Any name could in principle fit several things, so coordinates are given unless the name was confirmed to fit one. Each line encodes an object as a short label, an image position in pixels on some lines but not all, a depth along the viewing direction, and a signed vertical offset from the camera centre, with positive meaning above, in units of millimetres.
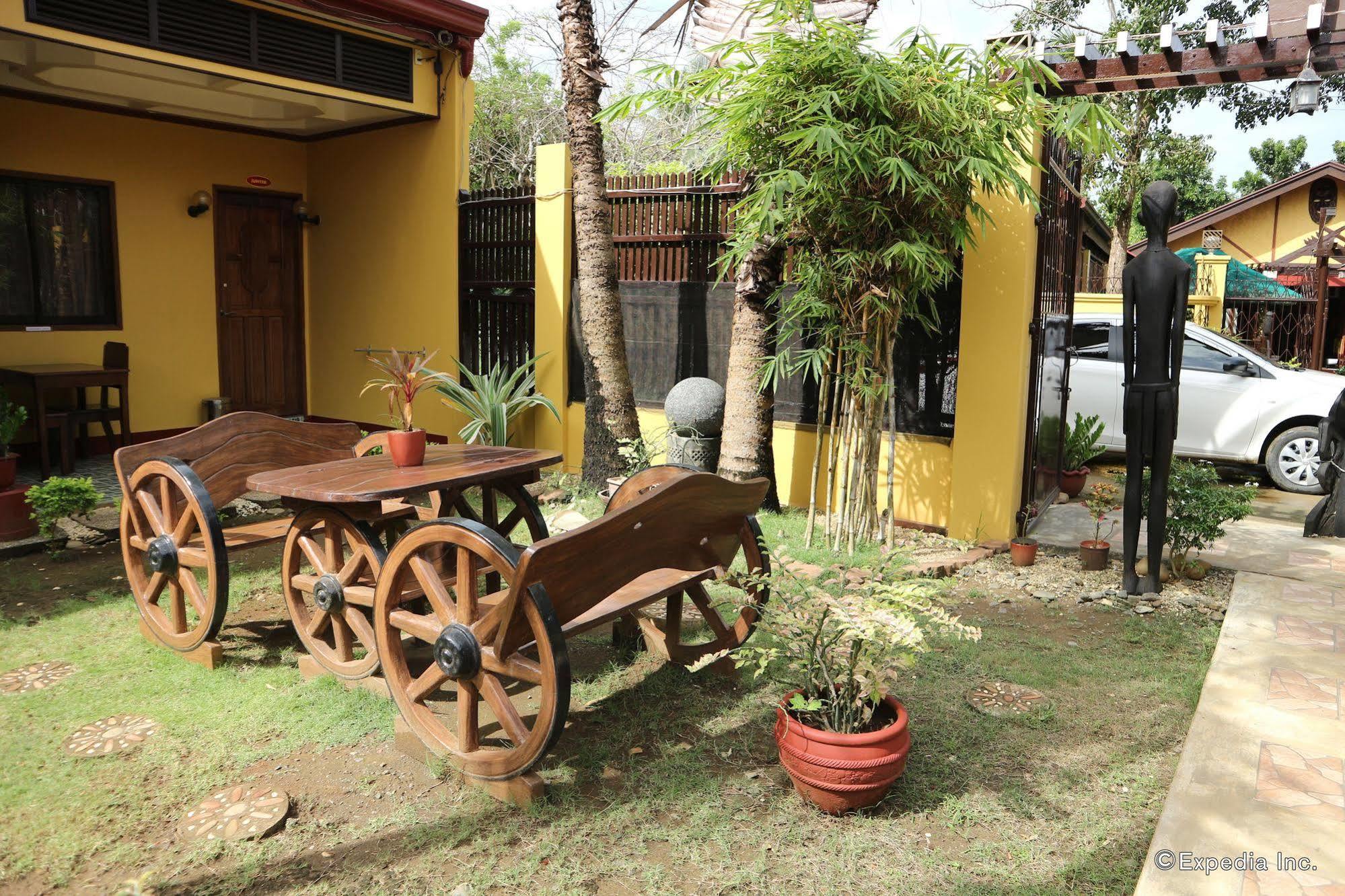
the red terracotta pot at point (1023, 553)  5758 -1262
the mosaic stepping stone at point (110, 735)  3336 -1435
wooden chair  7262 -639
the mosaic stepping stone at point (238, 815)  2834 -1458
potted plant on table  4090 -409
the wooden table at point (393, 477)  3586 -572
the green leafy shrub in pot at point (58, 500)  5457 -957
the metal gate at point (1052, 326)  6215 +121
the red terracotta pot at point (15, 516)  5605 -1082
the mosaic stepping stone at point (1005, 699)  3793 -1443
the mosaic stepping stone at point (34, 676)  3850 -1415
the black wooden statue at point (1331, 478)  6340 -877
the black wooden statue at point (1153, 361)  5012 -86
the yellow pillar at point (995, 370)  5879 -168
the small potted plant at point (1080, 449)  7738 -864
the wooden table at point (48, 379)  7051 -346
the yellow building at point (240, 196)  7102 +1262
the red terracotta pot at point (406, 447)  4078 -471
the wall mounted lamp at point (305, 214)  9547 +1215
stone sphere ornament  6758 -474
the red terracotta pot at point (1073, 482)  7676 -1104
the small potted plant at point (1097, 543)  5746 -1211
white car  8281 -517
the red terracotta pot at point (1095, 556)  5742 -1267
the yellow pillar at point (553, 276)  7777 +505
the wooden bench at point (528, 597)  2828 -868
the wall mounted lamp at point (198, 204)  8828 +1197
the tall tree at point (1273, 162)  27531 +5373
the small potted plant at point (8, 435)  5664 -627
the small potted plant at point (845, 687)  2889 -1095
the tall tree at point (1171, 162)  19781 +3974
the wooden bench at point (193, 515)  3922 -765
